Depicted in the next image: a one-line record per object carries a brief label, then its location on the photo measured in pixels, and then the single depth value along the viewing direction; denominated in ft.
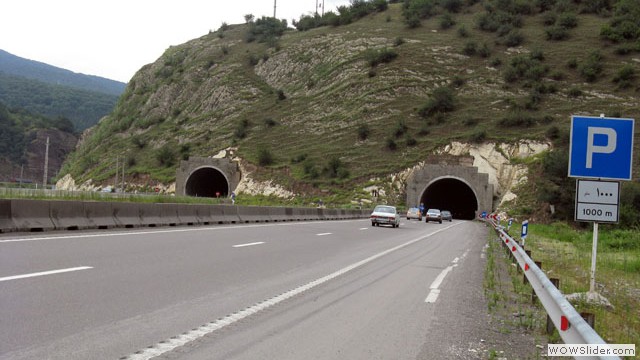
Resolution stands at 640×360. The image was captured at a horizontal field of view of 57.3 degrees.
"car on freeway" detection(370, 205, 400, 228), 115.65
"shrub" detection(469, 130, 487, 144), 244.22
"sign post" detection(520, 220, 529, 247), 60.64
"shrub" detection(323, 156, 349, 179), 242.37
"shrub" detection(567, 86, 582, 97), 271.69
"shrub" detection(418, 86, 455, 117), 267.59
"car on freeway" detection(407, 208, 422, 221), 179.42
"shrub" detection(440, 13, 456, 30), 367.08
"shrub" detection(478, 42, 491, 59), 314.35
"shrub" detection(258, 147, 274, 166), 259.19
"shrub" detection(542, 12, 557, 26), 365.40
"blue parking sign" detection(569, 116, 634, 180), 30.78
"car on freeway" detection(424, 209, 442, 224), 168.76
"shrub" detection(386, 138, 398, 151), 255.91
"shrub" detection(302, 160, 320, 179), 244.01
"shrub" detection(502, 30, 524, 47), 331.98
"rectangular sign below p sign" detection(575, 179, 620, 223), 31.04
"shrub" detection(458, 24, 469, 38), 340.80
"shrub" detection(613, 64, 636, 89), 272.92
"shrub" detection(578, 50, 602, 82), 283.38
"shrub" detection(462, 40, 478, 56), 316.19
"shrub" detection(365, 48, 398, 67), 306.55
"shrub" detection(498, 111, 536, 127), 249.55
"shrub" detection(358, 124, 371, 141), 264.31
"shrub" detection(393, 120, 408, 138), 261.03
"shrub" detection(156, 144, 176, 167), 287.48
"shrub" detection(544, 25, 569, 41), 336.70
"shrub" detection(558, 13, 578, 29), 350.84
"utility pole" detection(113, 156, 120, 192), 277.07
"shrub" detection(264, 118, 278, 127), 294.25
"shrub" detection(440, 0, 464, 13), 416.67
